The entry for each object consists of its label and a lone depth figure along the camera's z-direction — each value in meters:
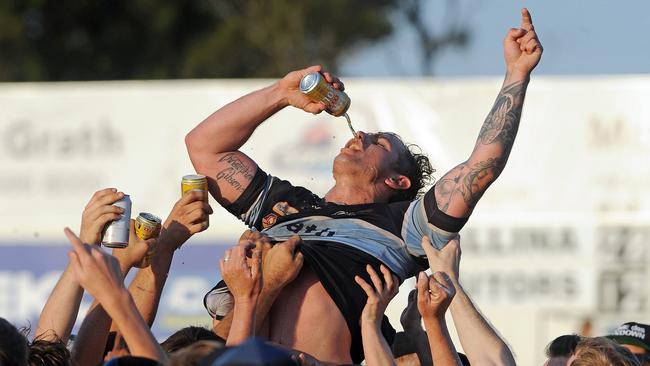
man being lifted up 9.41
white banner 20.44
